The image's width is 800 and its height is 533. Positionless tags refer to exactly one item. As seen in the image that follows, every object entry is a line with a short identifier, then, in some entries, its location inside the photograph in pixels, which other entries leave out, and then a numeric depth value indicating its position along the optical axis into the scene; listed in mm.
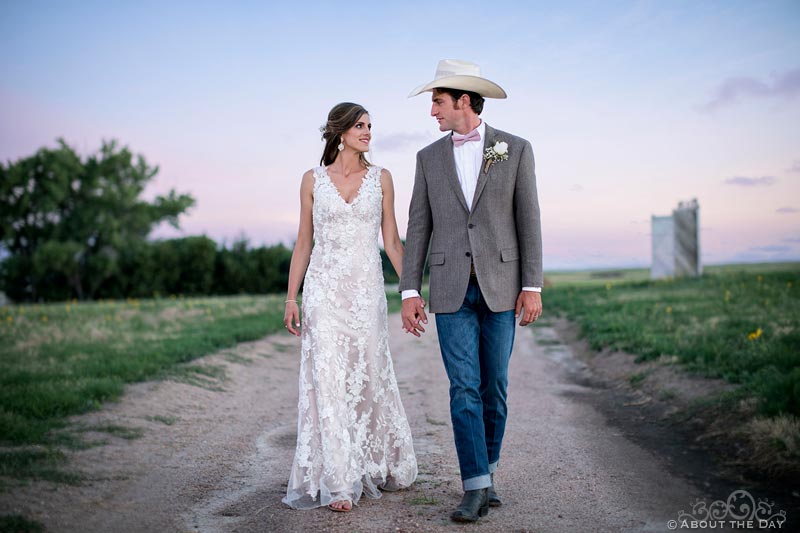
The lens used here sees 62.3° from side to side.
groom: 4105
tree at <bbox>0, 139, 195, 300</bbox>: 41250
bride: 4609
